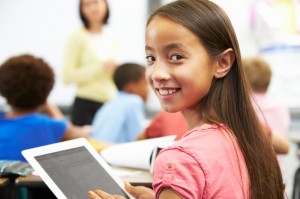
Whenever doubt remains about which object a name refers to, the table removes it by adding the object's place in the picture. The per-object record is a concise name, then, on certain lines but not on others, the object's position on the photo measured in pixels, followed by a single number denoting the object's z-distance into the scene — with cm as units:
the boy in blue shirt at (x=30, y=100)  262
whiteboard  499
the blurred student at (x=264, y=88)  323
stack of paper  222
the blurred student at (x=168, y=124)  274
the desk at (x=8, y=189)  201
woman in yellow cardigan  443
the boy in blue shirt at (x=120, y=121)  355
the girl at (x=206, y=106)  138
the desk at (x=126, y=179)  200
